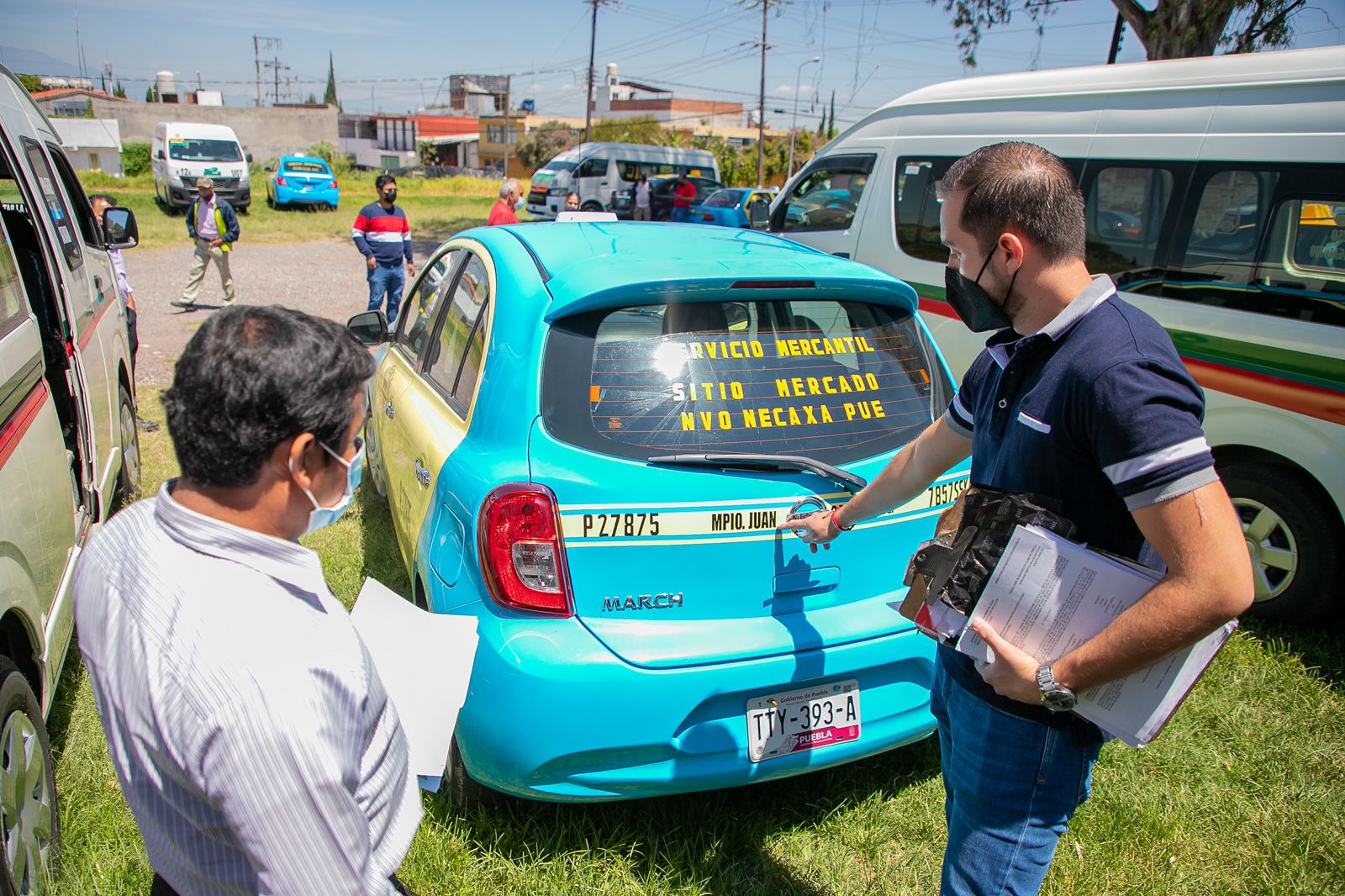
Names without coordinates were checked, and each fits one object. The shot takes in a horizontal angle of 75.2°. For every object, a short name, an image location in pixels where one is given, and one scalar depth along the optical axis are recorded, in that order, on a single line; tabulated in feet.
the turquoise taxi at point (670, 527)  7.50
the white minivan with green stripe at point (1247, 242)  12.99
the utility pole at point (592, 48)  141.35
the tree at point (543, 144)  187.83
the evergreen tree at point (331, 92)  311.27
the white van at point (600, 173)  84.79
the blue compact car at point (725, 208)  69.26
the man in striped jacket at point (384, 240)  30.53
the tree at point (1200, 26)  30.04
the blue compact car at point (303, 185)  88.12
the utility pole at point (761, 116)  133.49
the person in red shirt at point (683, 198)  77.46
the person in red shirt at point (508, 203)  35.19
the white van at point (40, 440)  7.26
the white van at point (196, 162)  77.30
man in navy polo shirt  4.50
